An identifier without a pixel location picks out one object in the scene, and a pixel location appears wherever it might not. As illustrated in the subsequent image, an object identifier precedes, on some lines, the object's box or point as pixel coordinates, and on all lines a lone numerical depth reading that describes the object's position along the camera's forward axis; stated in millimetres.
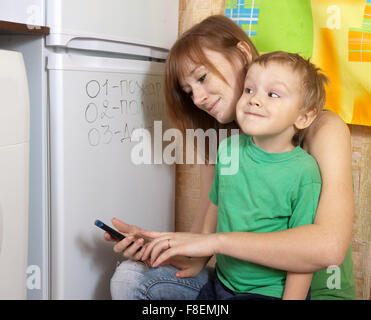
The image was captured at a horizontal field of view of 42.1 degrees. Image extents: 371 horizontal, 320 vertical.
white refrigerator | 1032
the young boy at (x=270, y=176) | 895
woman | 866
